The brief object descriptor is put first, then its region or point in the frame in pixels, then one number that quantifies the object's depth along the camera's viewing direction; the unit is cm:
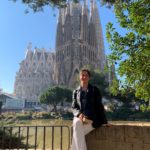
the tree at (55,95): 3290
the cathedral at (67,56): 4889
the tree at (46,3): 528
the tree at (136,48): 299
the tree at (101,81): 2862
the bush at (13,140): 519
